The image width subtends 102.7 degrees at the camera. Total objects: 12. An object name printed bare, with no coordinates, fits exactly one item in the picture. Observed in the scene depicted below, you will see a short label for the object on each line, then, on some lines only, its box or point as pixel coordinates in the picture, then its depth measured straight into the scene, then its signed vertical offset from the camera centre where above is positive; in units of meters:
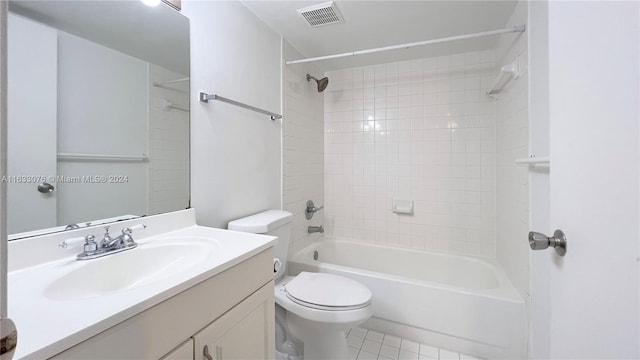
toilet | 1.26 -0.63
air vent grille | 1.52 +1.03
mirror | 0.75 +0.24
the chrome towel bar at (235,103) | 1.28 +0.43
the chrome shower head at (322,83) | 2.27 +0.86
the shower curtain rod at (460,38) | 1.38 +0.83
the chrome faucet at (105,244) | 0.81 -0.22
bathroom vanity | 0.47 -0.28
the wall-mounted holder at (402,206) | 2.32 -0.25
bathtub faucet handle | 2.26 -0.27
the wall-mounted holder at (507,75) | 1.51 +0.65
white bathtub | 1.43 -0.78
